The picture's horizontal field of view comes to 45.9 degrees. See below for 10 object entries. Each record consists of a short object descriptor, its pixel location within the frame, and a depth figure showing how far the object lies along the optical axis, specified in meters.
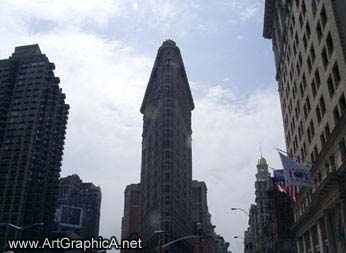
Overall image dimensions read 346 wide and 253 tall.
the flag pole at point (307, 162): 49.45
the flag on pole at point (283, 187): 47.59
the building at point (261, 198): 174.16
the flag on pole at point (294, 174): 35.94
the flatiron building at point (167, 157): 131.25
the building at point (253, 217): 182.55
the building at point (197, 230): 183.60
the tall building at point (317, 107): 37.16
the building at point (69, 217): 178.75
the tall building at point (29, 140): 150.88
